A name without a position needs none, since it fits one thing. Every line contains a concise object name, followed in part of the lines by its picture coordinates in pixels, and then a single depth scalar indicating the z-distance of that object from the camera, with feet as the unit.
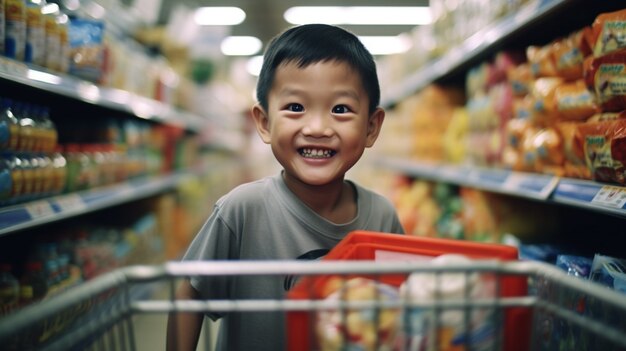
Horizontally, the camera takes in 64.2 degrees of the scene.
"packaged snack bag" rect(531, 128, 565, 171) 4.97
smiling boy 3.33
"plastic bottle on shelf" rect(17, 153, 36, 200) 5.54
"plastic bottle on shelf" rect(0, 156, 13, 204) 5.08
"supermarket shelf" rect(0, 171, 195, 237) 4.97
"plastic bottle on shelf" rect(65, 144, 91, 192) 6.89
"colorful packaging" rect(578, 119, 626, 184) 3.78
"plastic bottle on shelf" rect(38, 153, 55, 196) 6.04
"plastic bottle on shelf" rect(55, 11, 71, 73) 6.29
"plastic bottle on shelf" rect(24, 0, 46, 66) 5.61
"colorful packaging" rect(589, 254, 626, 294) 3.53
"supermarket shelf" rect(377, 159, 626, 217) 3.68
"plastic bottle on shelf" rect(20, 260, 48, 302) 5.82
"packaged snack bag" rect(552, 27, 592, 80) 4.55
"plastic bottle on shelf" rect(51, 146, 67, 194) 6.32
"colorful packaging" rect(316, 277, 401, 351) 2.10
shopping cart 1.92
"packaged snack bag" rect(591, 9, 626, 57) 3.87
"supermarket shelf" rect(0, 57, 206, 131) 5.04
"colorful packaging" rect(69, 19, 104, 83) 6.87
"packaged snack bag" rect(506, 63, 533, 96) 6.16
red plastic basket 2.08
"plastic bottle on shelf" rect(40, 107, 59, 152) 6.23
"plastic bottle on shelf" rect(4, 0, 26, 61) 5.25
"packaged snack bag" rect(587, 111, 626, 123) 3.95
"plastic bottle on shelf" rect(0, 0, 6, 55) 5.05
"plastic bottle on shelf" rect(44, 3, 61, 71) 5.99
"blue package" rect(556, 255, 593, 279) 4.17
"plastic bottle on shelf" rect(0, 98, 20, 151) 5.29
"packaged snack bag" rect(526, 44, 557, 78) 5.38
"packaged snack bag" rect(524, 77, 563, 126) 5.18
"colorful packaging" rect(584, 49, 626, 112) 3.87
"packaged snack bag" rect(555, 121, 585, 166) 4.45
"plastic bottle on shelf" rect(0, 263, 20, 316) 5.18
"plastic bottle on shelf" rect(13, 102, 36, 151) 5.65
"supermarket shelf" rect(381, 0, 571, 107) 5.13
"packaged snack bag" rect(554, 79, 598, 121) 4.54
